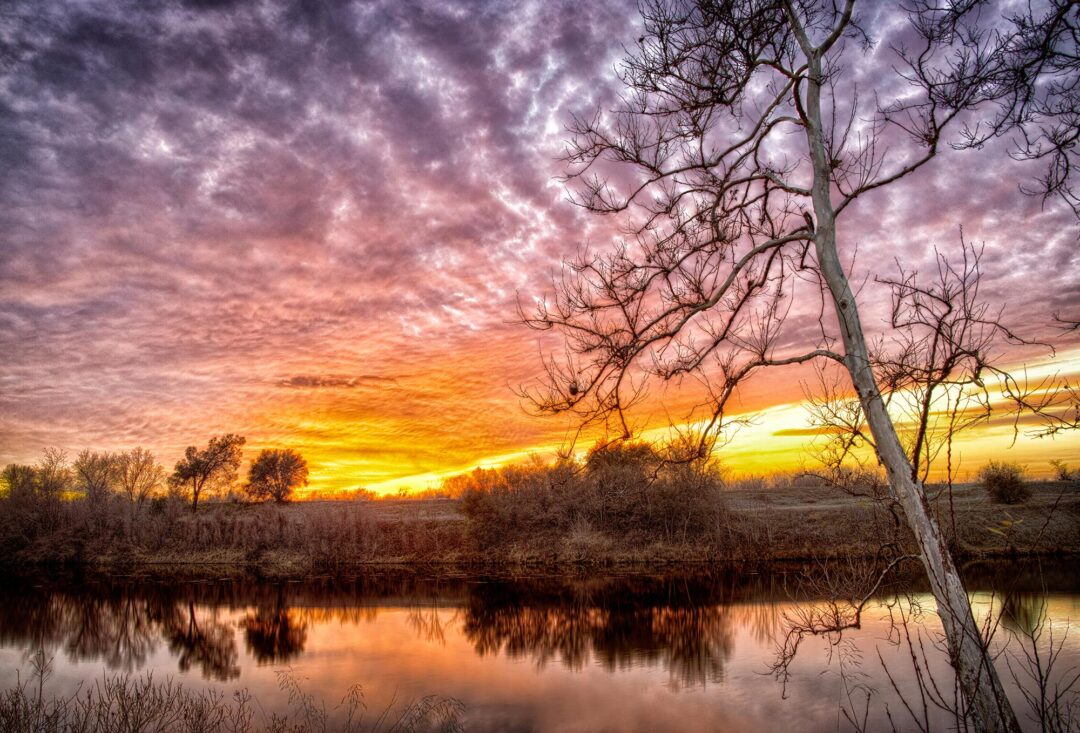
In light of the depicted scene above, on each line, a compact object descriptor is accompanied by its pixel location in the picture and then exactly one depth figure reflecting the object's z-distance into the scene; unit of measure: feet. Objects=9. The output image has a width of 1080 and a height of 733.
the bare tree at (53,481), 151.14
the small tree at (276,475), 203.31
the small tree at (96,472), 168.86
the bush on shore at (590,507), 109.60
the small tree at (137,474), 174.40
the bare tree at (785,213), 14.07
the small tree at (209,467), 180.14
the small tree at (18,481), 145.48
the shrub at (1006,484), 102.53
